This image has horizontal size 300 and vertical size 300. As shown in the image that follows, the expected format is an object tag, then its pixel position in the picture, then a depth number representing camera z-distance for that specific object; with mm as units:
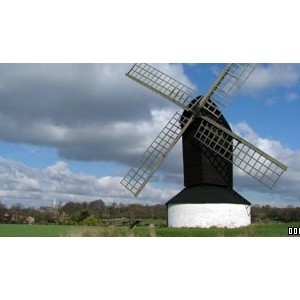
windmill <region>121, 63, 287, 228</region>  19422
